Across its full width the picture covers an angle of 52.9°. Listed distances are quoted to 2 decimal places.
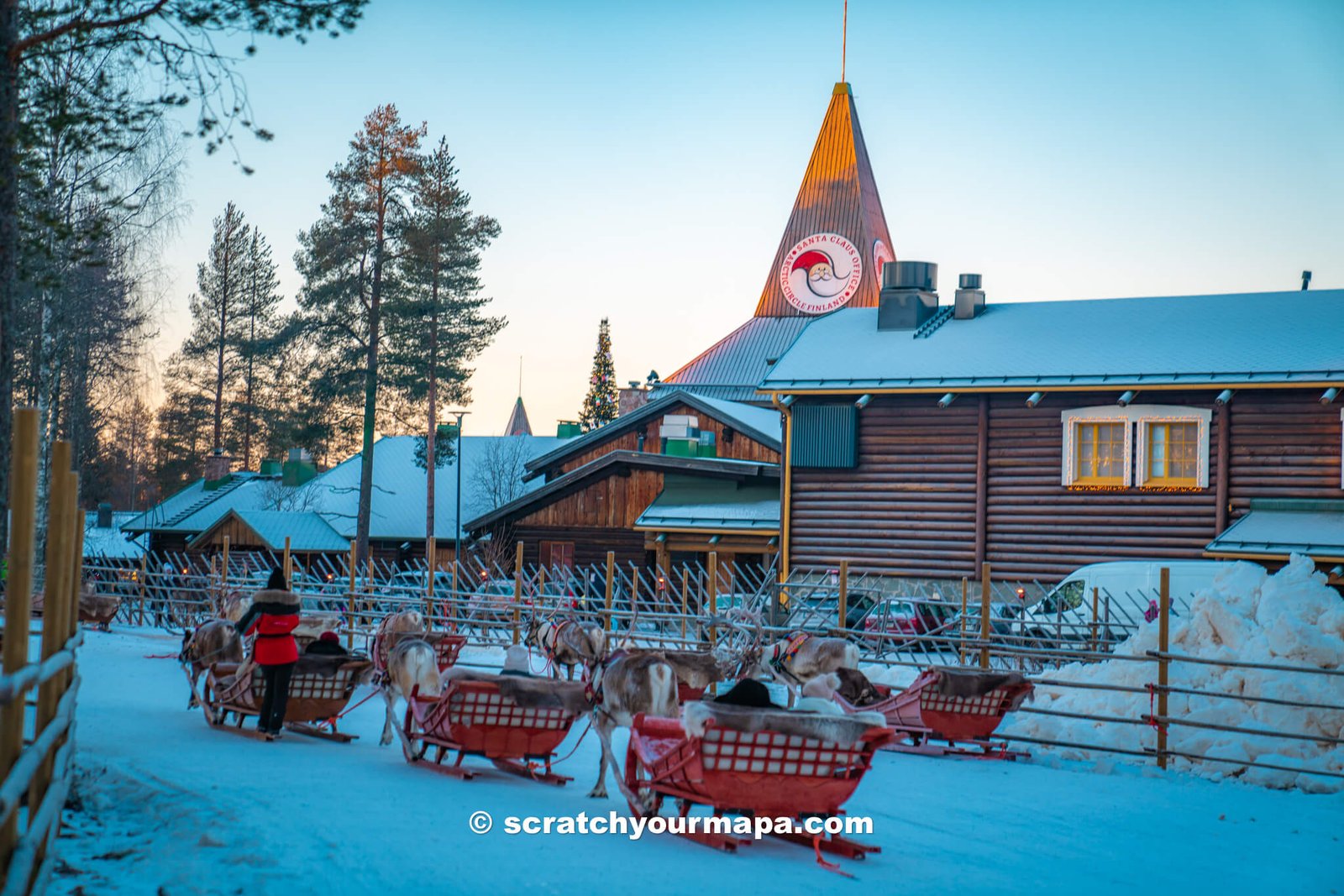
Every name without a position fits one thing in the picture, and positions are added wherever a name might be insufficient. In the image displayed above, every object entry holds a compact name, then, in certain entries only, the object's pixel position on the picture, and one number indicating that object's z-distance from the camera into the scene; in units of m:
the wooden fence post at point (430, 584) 21.91
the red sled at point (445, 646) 16.14
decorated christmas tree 83.50
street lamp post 38.56
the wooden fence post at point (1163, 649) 13.59
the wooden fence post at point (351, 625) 21.38
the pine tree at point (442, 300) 41.44
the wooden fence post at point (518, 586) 21.53
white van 22.62
